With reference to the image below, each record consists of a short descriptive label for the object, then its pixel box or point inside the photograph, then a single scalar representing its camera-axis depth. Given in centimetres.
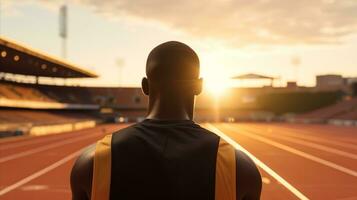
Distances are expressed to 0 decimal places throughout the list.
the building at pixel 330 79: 9679
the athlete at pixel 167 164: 135
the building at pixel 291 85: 7800
